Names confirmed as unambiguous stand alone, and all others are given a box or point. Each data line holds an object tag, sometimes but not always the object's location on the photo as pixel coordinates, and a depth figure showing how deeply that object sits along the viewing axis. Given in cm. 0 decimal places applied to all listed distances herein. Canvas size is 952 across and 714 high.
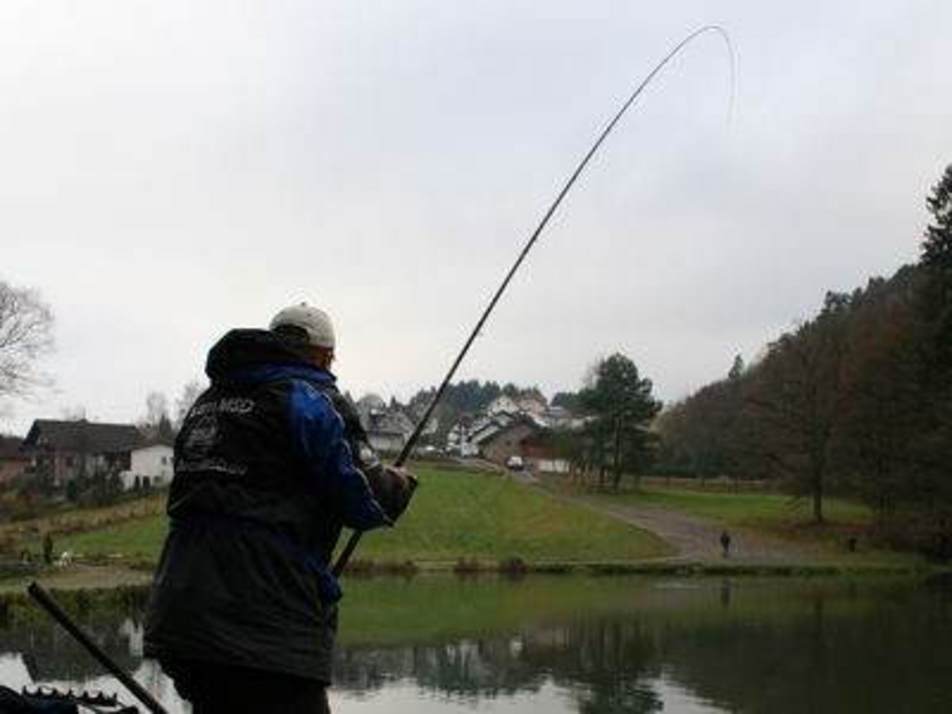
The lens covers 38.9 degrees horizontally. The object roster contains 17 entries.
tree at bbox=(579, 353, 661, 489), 8012
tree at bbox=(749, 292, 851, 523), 5981
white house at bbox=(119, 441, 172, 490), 8326
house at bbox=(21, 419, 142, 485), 9431
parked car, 10362
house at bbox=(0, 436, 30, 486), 10119
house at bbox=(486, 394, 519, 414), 16948
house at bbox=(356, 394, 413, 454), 9501
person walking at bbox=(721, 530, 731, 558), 5625
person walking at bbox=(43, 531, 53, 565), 3903
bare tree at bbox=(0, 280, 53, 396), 6253
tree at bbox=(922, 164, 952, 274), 5784
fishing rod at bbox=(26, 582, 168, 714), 436
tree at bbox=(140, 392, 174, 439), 9964
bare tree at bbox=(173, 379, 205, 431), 10489
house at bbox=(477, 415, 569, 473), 10781
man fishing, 361
